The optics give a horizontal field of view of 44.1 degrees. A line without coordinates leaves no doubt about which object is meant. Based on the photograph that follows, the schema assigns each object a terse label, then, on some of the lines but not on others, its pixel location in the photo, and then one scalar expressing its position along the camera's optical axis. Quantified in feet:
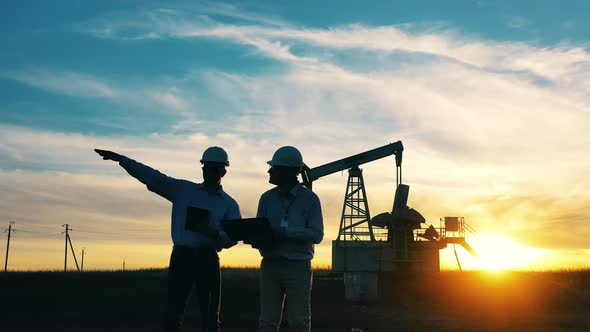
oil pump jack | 113.09
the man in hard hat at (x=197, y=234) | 25.72
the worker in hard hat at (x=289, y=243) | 22.93
